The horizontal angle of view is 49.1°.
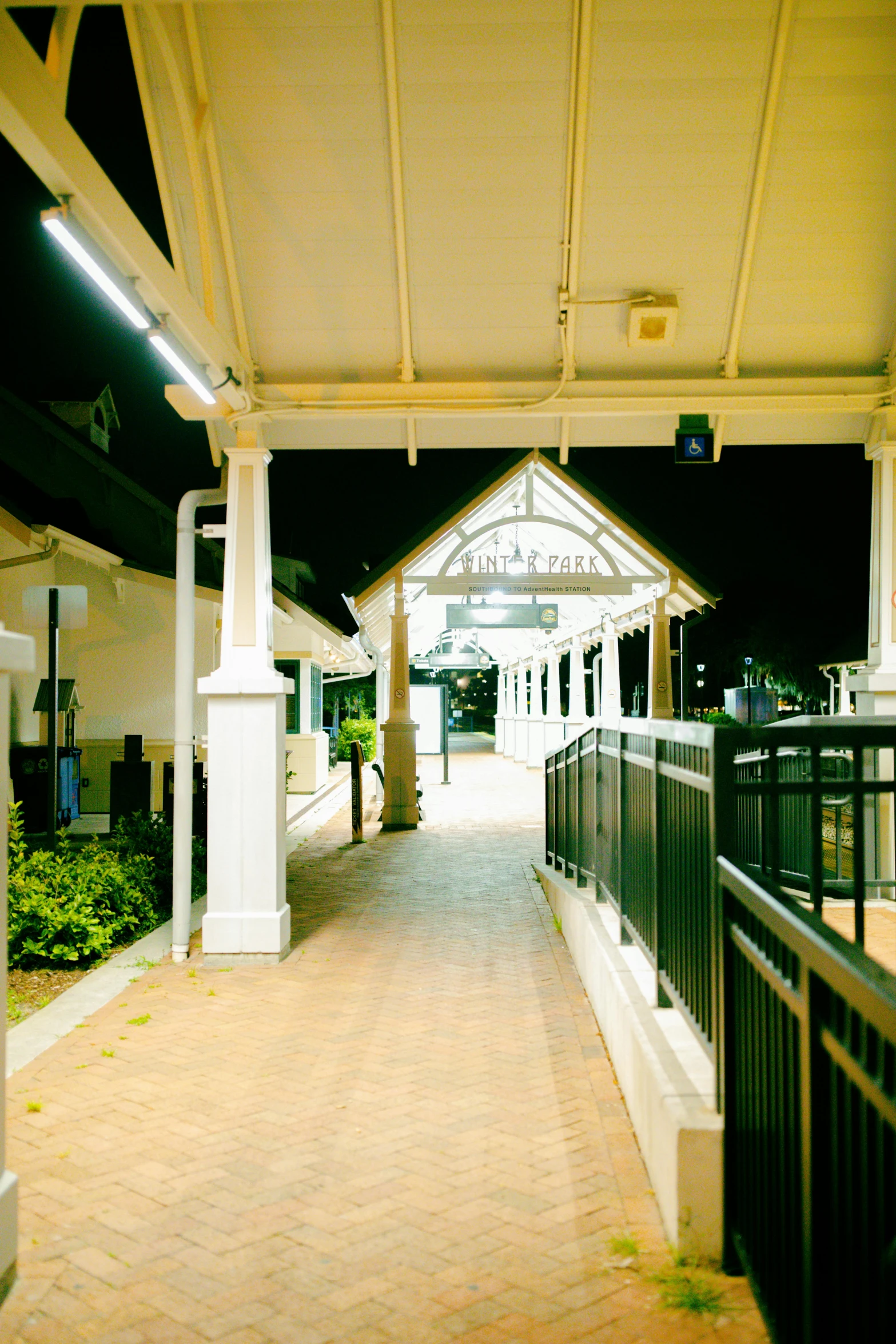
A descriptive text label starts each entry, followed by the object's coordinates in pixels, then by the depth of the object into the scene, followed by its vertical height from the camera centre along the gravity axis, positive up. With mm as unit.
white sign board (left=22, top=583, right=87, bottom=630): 7602 +692
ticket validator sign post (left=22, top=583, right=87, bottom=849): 7508 +637
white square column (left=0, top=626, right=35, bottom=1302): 2773 -816
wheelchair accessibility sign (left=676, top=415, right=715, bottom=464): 6832 +1748
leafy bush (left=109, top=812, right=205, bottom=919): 8609 -1404
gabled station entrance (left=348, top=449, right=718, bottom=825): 12055 +1668
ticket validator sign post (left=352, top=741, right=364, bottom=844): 13047 -1411
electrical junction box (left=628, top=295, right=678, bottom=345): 6238 +2386
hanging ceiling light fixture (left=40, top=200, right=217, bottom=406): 3938 +1870
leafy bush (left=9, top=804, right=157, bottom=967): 6574 -1492
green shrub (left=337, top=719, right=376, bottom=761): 27156 -1209
